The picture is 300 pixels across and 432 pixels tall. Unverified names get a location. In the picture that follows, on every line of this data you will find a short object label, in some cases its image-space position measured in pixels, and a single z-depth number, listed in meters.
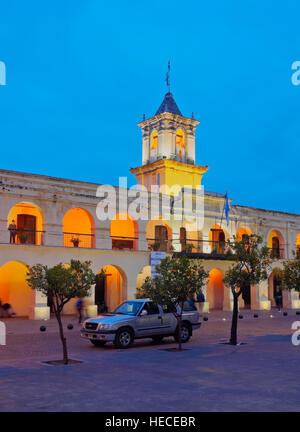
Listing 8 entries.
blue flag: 35.38
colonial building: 28.28
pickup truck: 15.99
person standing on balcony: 28.02
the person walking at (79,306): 26.55
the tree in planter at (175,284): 16.50
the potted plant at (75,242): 30.14
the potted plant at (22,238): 28.45
